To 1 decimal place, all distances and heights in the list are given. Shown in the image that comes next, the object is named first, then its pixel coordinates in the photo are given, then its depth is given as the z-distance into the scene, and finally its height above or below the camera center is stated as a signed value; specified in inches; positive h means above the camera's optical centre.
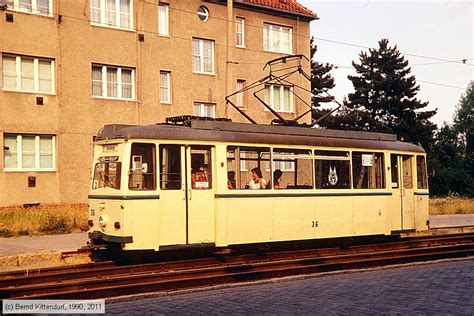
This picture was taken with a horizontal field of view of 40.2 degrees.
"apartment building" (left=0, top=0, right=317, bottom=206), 983.0 +193.9
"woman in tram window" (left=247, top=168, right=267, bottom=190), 562.9 +2.4
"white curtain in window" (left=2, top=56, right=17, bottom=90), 973.2 +174.2
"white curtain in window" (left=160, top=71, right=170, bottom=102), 1168.8 +178.3
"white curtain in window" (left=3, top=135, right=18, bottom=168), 966.4 +53.8
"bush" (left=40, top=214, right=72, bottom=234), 778.8 -46.9
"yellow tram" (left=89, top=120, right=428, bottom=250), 503.8 -1.4
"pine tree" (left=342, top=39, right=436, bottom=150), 2326.5 +300.0
